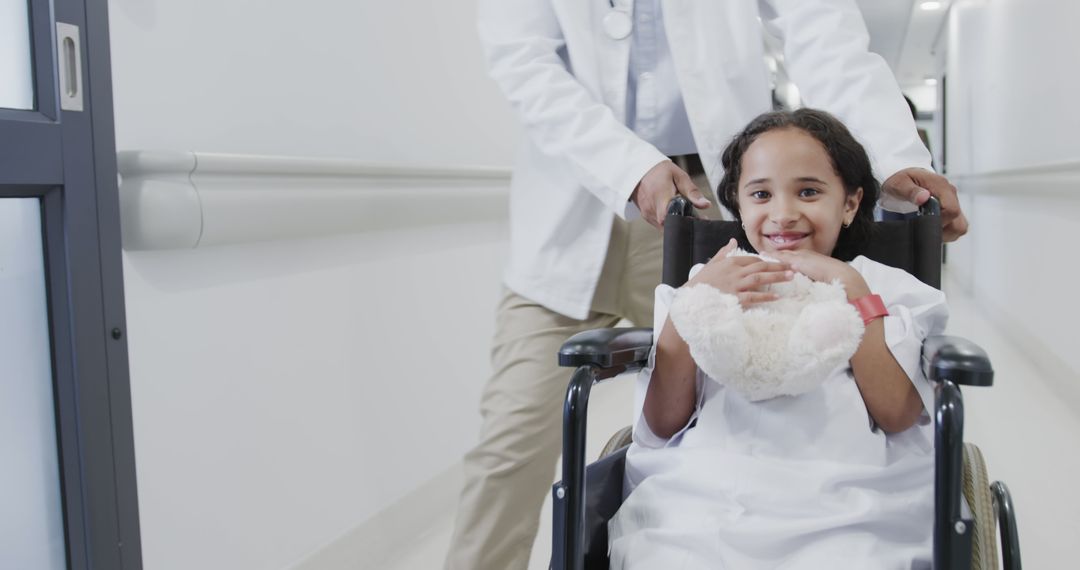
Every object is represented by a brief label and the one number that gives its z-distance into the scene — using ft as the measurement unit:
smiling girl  3.27
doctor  4.72
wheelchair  2.91
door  4.21
